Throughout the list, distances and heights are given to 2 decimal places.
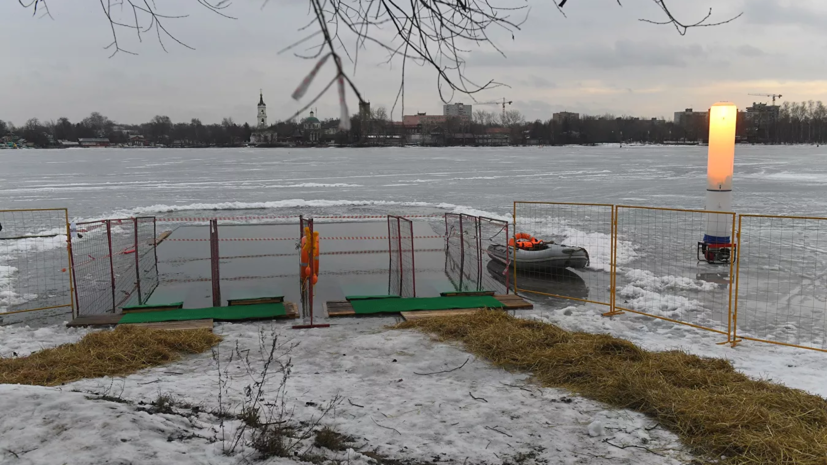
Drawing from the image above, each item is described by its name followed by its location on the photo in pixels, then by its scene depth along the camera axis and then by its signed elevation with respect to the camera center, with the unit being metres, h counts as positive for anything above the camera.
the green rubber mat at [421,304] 8.91 -2.21
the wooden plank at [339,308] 8.77 -2.23
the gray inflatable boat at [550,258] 12.92 -2.18
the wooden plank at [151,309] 8.82 -2.17
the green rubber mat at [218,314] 8.31 -2.18
